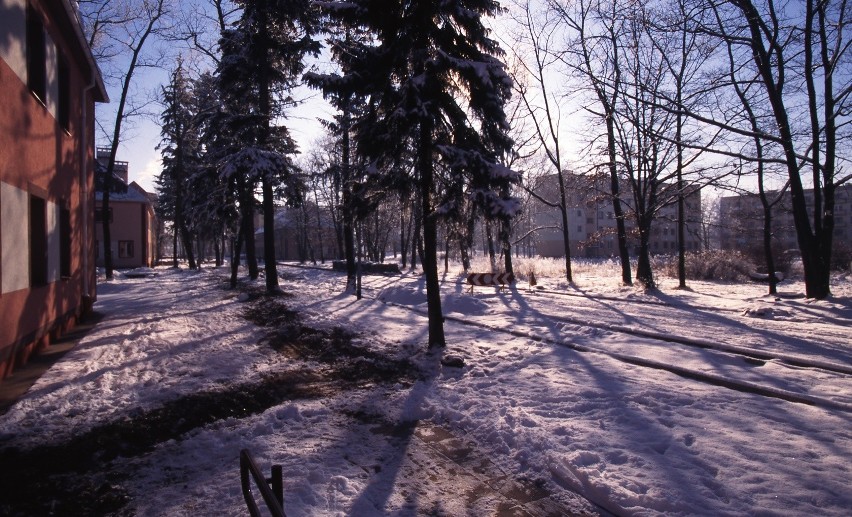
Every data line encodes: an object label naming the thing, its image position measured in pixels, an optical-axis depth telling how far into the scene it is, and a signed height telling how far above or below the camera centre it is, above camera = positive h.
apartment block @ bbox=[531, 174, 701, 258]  65.40 +2.48
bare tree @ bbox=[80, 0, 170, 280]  26.05 +7.61
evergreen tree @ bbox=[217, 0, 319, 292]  18.39 +6.87
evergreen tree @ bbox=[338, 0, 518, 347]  8.66 +2.74
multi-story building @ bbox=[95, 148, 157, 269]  43.59 +2.63
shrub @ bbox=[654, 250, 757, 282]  31.03 -1.23
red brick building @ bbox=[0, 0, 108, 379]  7.43 +1.63
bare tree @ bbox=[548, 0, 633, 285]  22.27 +4.46
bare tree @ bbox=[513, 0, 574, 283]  26.95 +5.65
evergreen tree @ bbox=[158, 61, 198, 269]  36.16 +9.21
